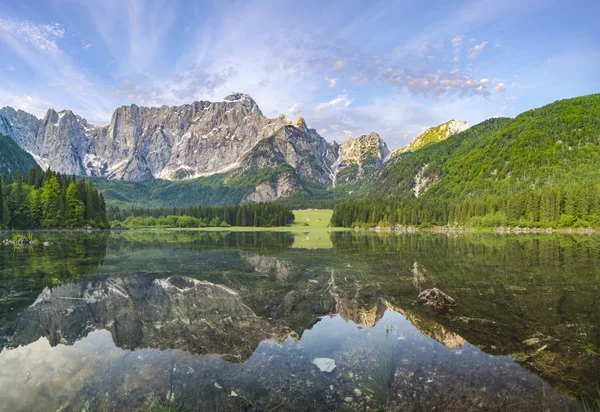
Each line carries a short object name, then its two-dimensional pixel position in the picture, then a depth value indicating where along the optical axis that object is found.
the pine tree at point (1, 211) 114.69
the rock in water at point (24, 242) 63.62
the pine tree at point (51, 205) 123.75
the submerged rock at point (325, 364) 12.88
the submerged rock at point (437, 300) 20.85
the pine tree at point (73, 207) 129.12
